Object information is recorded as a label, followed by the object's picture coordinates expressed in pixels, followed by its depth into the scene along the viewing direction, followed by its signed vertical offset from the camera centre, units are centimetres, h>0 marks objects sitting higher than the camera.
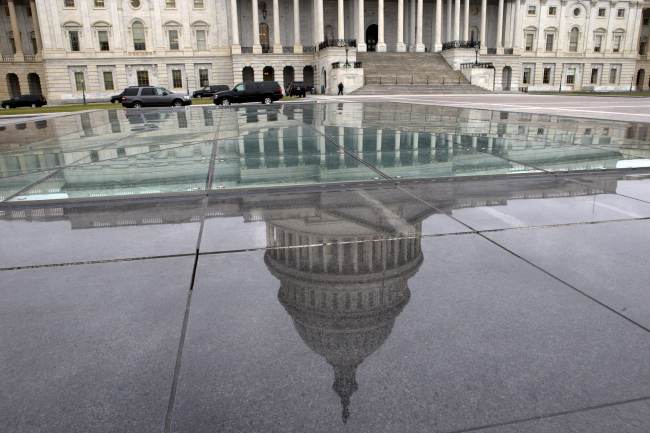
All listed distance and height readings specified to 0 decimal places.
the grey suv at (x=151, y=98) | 3556 -8
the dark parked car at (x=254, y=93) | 3628 +15
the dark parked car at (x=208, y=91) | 5466 +57
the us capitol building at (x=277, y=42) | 6278 +756
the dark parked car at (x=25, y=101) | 5084 -15
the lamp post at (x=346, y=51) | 5357 +486
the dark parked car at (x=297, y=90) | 4884 +43
